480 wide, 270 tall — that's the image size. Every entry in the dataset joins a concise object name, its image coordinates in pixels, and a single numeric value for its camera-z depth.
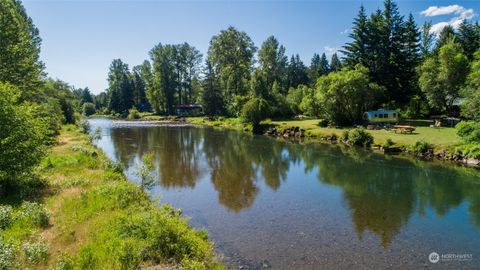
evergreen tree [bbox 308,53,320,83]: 124.03
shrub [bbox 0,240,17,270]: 8.36
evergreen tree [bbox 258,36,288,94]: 87.94
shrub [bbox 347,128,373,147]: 40.54
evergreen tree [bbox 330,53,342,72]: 72.47
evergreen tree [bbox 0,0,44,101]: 28.49
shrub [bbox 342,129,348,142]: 44.46
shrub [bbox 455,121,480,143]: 29.97
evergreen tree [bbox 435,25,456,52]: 64.38
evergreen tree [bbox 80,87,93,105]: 152.25
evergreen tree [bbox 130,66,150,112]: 122.44
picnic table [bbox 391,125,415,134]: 41.78
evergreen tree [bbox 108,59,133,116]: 117.19
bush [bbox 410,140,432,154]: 33.59
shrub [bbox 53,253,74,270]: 8.94
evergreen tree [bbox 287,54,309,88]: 107.62
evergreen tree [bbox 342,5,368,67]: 61.81
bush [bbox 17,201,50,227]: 12.51
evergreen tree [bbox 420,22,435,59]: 68.81
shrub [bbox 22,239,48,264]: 9.50
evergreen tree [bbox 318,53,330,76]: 114.31
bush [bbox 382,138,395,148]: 37.06
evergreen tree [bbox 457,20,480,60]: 59.53
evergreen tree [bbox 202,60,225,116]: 86.81
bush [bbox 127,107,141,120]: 104.56
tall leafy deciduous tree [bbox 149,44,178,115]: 99.50
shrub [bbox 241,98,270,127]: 59.81
